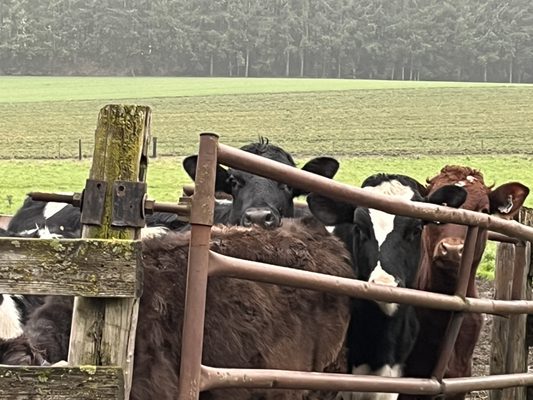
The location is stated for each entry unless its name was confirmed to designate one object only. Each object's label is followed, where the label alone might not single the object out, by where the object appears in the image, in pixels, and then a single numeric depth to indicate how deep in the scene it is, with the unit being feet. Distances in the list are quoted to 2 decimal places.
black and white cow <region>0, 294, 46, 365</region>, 10.59
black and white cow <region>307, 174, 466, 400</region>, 16.53
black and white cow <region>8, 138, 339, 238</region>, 20.34
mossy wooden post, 9.47
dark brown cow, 11.04
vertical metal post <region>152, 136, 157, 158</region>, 121.94
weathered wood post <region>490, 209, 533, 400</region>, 19.26
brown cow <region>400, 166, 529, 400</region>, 18.10
